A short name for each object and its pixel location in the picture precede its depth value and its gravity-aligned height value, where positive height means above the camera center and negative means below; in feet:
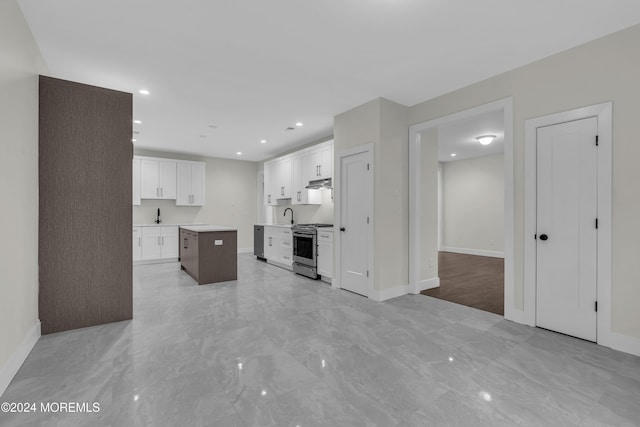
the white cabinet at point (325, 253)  15.34 -2.24
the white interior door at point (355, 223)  13.28 -0.49
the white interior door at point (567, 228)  8.55 -0.49
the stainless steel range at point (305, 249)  16.34 -2.18
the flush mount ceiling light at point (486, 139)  18.70 +4.90
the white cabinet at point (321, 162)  16.98 +3.19
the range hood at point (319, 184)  17.07 +1.79
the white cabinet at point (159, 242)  21.18 -2.21
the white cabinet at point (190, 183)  23.53 +2.48
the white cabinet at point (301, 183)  19.40 +2.09
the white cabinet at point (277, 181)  21.54 +2.58
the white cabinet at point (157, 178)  21.95 +2.74
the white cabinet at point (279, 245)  19.07 -2.32
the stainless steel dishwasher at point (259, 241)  22.43 -2.29
